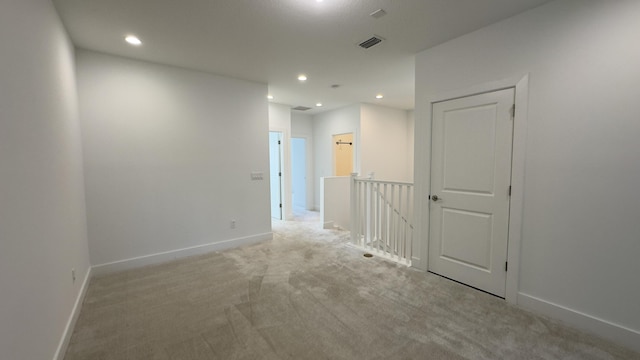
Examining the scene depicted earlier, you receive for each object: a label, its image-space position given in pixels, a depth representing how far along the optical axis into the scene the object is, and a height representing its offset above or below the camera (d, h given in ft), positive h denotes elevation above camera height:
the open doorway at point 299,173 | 24.21 -0.87
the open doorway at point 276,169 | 19.72 -0.38
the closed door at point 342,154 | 22.43 +0.80
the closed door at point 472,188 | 8.32 -0.88
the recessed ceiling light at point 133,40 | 8.97 +4.34
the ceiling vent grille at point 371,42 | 9.14 +4.34
